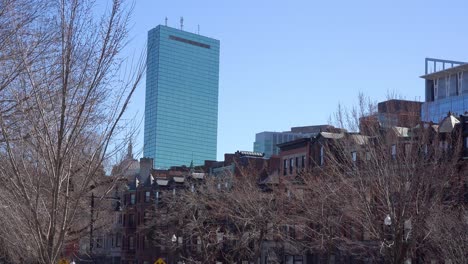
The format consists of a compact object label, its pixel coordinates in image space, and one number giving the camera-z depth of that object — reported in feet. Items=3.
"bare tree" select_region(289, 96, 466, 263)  117.80
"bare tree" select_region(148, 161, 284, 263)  167.73
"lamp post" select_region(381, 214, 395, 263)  112.16
